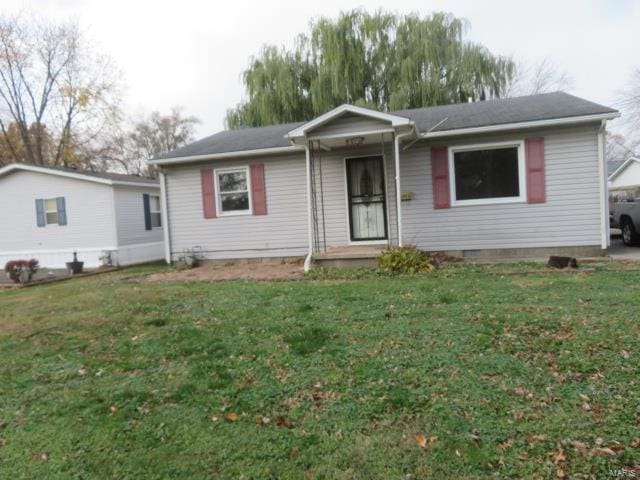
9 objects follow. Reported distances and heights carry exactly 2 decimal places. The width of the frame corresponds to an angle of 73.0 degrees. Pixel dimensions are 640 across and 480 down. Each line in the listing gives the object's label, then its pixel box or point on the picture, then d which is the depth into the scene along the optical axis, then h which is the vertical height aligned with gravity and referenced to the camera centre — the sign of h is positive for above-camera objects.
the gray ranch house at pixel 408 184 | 8.45 +0.62
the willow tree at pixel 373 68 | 18.06 +6.21
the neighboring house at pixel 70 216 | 12.65 +0.41
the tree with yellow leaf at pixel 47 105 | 22.34 +6.94
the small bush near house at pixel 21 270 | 9.95 -0.87
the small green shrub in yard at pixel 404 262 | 7.49 -0.88
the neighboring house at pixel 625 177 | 31.27 +1.71
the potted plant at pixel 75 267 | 11.37 -0.98
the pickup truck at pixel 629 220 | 9.63 -0.49
